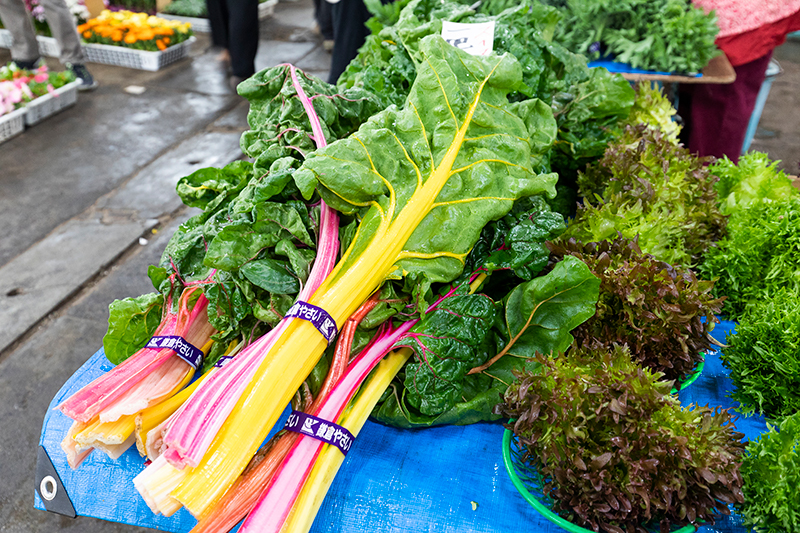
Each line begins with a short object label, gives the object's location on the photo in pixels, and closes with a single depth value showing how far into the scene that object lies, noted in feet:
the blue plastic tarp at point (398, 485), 2.28
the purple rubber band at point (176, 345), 2.53
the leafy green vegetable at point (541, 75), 3.23
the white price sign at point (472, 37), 3.17
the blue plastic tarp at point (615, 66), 5.21
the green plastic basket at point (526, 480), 2.16
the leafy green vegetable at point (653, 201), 2.83
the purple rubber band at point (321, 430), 2.26
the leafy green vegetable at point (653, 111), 3.91
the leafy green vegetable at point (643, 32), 4.86
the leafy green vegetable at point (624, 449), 2.03
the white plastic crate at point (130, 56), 9.52
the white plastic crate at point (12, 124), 7.07
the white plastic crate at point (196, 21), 11.52
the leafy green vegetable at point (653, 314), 2.41
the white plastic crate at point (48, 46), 9.58
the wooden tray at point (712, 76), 4.91
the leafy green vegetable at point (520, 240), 2.50
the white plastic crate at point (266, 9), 12.83
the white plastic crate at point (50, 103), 7.53
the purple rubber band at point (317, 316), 2.32
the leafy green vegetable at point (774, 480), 2.02
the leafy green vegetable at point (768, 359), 2.40
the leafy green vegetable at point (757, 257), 2.76
